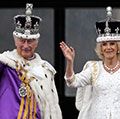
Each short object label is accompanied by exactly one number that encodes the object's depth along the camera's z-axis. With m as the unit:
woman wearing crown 15.25
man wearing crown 15.29
